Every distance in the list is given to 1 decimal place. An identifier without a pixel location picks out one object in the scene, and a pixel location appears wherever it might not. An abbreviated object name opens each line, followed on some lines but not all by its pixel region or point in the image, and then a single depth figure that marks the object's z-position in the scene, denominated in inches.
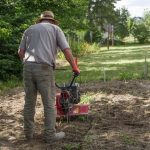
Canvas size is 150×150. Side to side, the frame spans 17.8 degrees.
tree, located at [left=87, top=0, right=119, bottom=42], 2121.1
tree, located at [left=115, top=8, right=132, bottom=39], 2367.1
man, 276.2
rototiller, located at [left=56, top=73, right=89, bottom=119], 320.5
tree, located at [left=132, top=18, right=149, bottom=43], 2330.2
